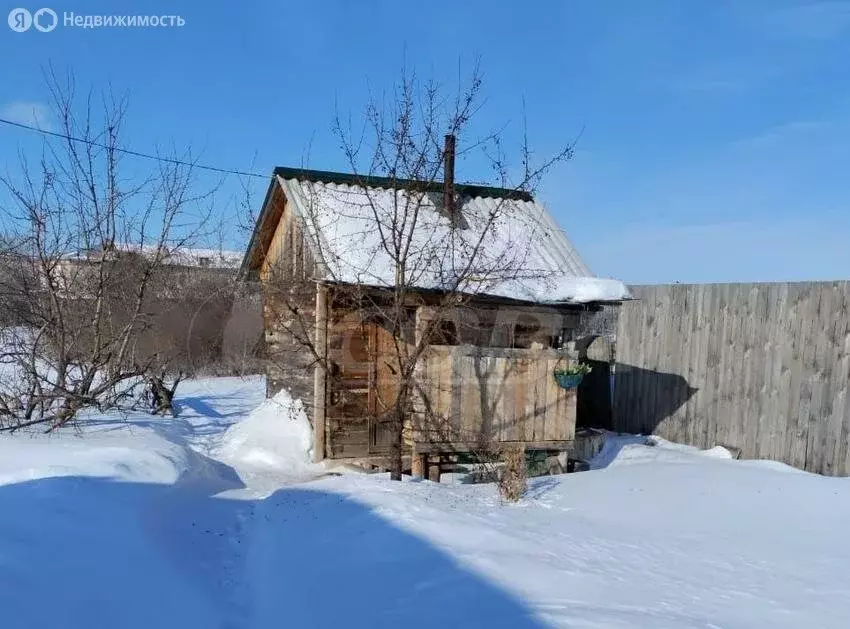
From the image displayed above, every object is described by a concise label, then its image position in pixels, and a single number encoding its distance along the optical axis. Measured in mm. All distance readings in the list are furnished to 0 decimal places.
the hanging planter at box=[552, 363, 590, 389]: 7539
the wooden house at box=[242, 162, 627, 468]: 7418
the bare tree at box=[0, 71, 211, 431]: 8305
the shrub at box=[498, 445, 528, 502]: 5749
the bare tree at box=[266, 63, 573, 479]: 6586
